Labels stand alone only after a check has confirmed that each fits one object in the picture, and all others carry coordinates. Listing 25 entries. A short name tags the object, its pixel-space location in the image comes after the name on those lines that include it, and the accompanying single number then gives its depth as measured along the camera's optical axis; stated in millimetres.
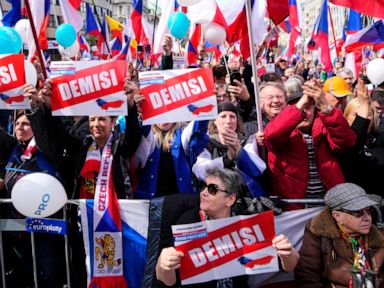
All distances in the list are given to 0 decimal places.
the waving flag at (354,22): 9664
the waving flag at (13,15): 7917
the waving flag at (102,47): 11667
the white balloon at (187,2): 5984
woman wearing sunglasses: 2861
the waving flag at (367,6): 4051
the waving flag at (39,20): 5895
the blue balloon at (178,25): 6812
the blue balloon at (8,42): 4992
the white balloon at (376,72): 7031
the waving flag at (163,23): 7328
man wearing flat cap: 3039
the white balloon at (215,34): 6539
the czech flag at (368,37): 7551
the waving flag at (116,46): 13359
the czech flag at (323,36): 9875
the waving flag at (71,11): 7680
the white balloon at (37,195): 3309
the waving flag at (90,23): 12352
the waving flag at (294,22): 9375
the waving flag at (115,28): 15117
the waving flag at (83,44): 14898
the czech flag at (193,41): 8430
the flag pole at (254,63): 3426
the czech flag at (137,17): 10234
